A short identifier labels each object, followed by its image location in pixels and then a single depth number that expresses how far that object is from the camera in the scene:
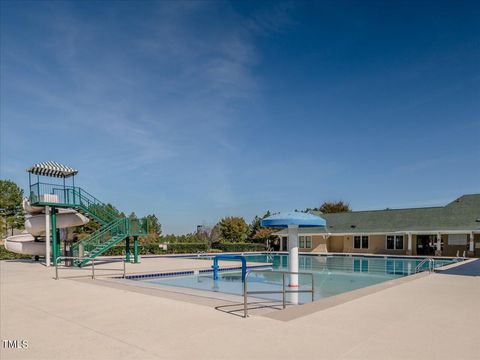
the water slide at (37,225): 21.31
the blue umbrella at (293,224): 12.39
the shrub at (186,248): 34.53
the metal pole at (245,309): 6.87
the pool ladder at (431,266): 15.78
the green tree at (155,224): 58.44
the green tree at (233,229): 44.84
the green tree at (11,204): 48.00
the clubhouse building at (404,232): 28.81
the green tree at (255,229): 43.95
